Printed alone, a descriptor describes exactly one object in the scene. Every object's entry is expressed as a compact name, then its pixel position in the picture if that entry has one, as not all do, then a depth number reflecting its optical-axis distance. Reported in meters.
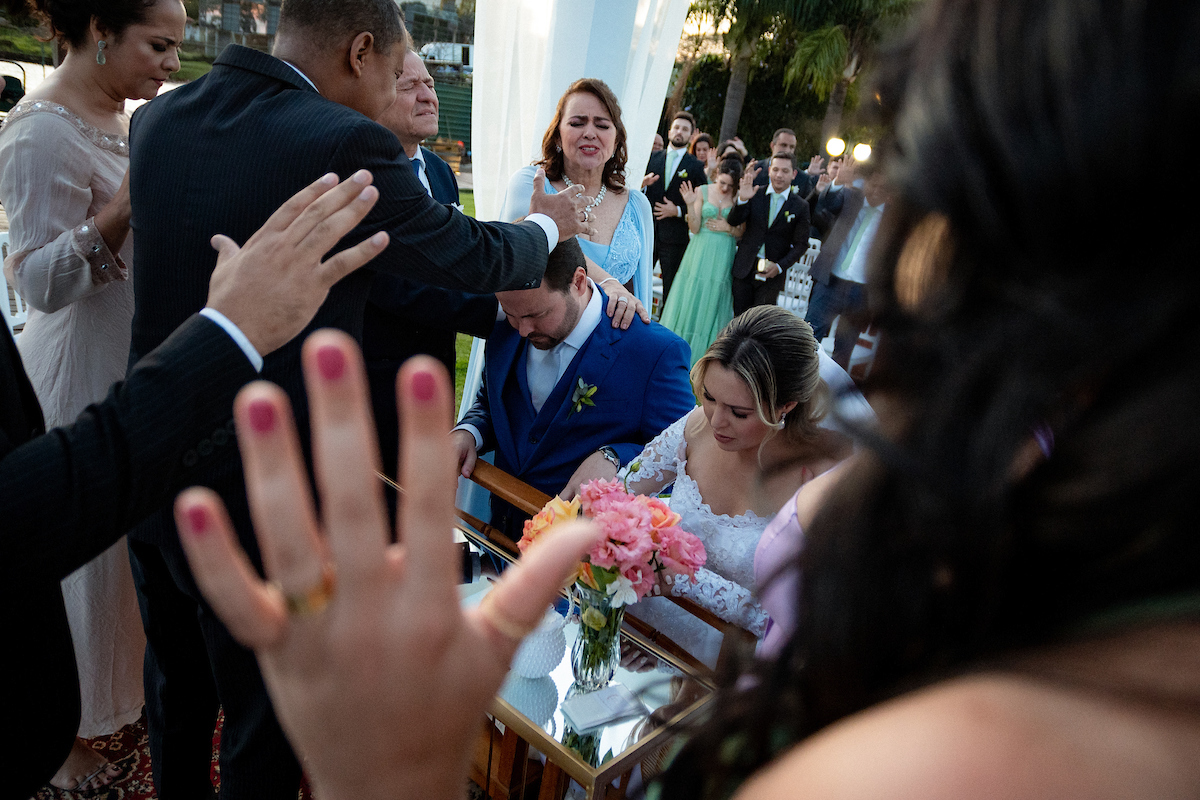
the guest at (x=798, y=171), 7.45
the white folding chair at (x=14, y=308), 3.31
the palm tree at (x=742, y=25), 16.31
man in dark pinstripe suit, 1.73
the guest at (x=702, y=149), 9.24
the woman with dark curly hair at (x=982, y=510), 0.39
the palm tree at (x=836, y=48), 15.87
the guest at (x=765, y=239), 6.82
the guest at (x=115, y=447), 0.90
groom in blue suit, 2.68
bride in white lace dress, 2.34
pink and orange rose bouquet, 1.79
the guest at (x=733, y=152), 7.80
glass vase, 1.91
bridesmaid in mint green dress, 6.95
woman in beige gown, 2.09
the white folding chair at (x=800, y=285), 8.62
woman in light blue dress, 3.41
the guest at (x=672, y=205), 8.05
